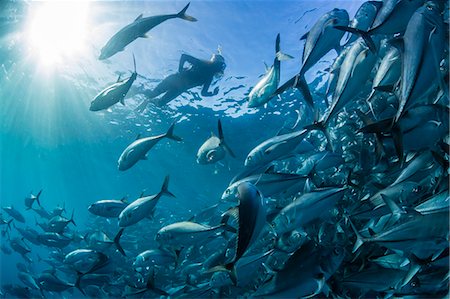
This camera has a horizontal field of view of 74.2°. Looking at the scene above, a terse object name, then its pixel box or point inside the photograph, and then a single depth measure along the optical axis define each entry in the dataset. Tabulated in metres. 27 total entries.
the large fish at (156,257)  5.02
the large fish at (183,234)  4.11
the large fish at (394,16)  2.33
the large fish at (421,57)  1.79
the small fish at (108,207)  5.53
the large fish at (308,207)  2.81
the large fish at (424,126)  2.46
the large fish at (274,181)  3.19
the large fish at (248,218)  1.84
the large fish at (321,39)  2.60
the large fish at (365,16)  3.27
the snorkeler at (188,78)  7.08
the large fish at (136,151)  4.01
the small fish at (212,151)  4.25
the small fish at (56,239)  7.78
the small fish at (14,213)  10.46
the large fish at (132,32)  3.59
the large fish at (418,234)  2.18
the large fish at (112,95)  3.97
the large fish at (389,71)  2.52
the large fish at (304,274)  2.78
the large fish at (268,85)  3.44
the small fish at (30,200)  9.20
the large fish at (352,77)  2.32
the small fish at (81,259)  5.77
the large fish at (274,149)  3.31
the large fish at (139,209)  4.29
